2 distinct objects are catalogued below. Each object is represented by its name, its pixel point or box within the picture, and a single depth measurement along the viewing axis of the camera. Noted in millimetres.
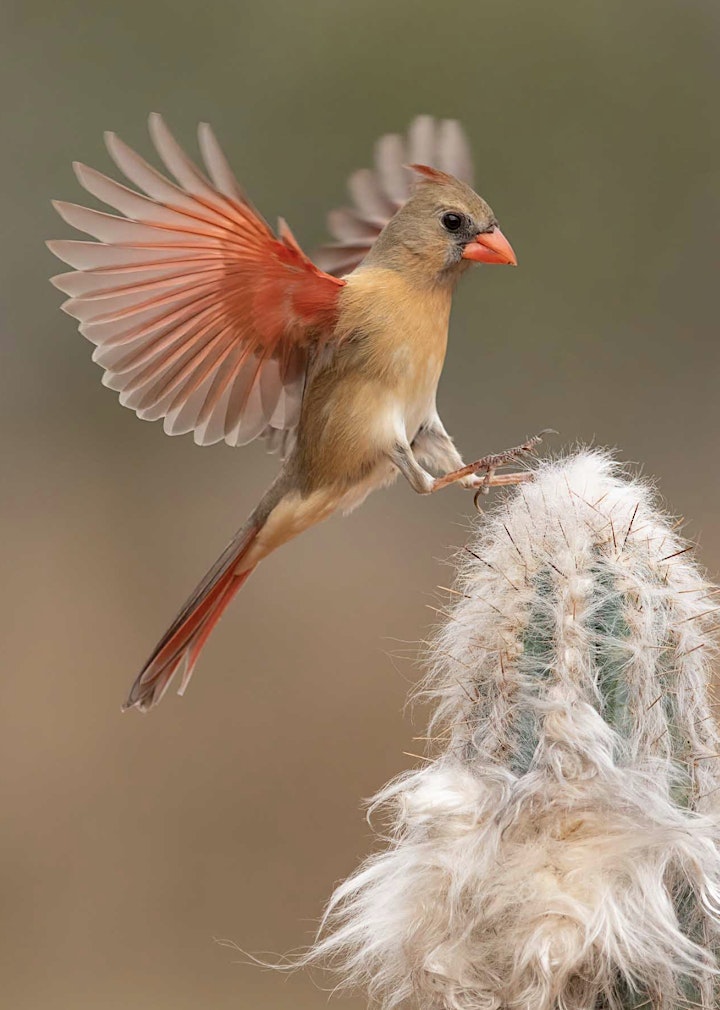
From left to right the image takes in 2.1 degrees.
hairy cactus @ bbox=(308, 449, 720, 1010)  6387
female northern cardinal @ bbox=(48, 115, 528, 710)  6530
